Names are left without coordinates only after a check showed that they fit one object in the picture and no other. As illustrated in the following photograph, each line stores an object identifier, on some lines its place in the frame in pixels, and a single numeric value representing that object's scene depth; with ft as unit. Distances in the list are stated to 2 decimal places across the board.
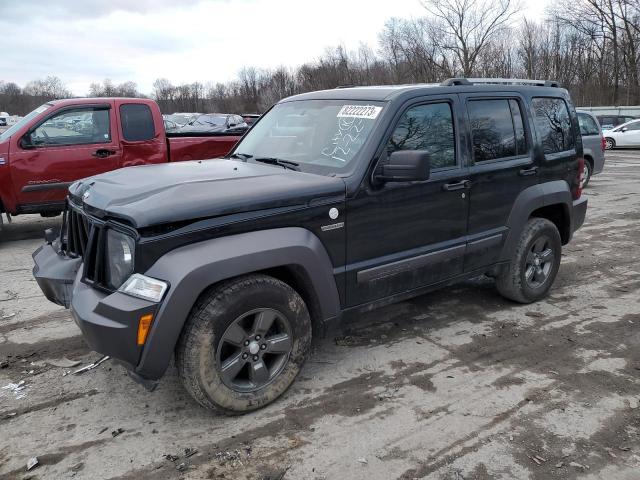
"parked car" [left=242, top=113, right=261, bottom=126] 73.91
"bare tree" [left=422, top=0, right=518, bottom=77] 153.79
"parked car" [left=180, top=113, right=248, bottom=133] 59.62
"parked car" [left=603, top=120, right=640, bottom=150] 77.00
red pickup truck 23.52
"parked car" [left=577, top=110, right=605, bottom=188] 39.06
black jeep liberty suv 9.28
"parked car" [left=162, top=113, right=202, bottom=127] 74.95
